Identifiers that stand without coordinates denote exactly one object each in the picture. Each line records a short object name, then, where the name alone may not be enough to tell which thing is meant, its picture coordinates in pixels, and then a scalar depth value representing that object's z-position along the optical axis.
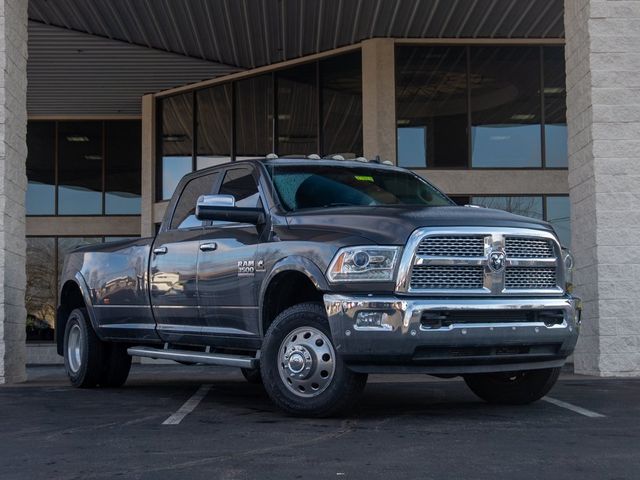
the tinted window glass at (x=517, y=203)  20.41
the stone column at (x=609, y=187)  10.88
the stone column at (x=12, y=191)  11.09
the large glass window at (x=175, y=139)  24.06
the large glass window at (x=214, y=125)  23.25
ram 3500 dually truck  6.43
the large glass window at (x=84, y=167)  27.36
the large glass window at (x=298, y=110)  21.36
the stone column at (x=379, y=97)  19.94
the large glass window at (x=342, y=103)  20.59
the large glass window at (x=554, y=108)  20.52
